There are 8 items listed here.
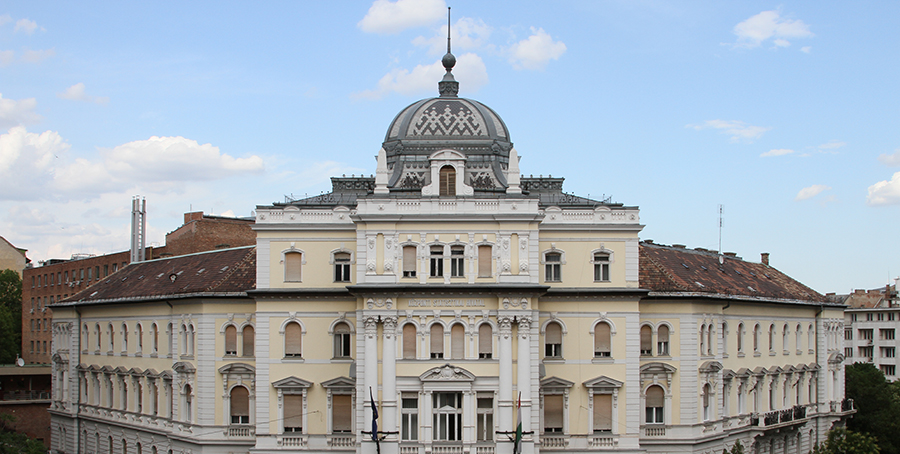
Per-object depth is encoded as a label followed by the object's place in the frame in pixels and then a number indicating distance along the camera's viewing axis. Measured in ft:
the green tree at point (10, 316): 374.84
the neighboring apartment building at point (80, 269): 268.62
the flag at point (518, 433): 163.84
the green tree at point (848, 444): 201.87
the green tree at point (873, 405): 275.59
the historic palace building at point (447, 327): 169.78
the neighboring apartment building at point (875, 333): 402.31
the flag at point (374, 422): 165.37
